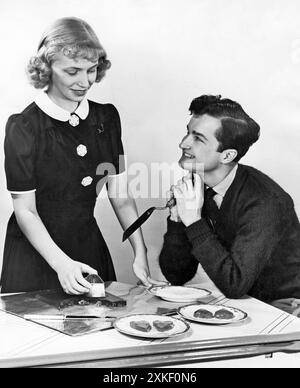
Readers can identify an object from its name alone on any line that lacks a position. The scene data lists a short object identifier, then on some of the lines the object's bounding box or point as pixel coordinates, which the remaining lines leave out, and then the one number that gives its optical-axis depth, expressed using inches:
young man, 97.3
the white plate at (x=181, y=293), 89.5
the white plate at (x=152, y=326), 75.1
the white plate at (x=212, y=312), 79.5
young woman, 95.3
